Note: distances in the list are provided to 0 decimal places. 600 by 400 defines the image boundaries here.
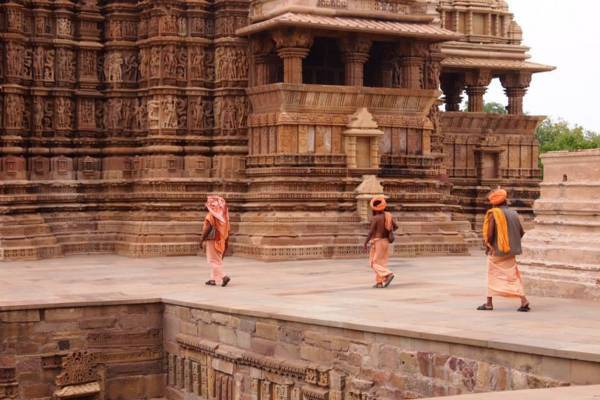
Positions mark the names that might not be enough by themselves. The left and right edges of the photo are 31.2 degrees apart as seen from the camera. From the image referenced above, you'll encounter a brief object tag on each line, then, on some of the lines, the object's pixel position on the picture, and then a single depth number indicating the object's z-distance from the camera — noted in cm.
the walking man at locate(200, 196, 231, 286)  1492
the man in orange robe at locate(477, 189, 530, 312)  1170
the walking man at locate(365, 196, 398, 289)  1461
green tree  5219
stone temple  2000
